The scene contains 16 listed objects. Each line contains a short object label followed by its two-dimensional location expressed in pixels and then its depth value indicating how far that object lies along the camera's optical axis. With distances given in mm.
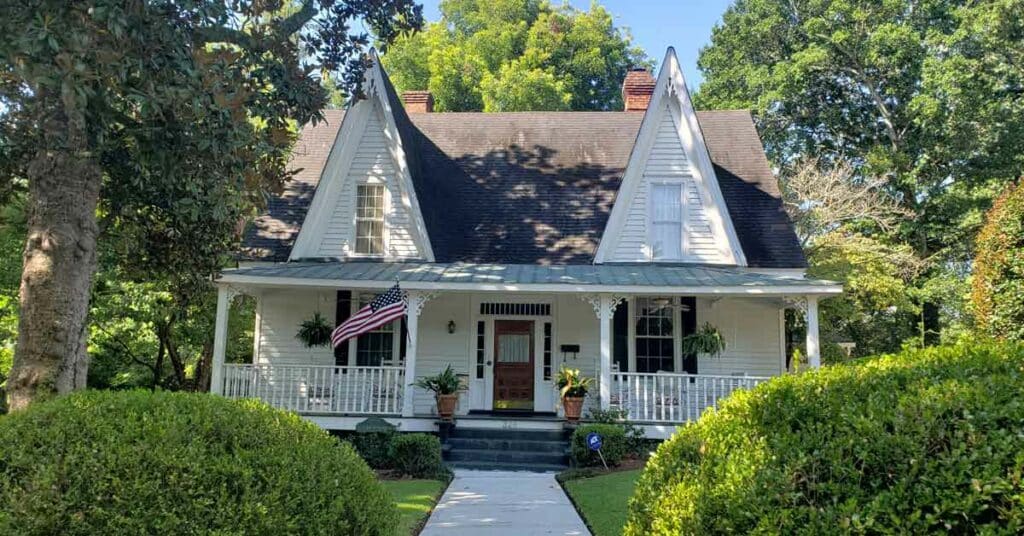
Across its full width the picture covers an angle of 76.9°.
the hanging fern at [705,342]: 12883
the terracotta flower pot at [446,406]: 11578
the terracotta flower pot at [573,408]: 11578
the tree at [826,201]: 19953
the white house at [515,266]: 12863
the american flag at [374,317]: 11203
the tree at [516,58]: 30328
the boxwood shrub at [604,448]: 10734
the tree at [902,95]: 22812
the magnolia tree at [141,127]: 6297
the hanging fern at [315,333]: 13172
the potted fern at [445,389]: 11594
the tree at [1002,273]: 8391
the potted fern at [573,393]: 11586
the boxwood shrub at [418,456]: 10125
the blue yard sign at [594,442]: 10312
